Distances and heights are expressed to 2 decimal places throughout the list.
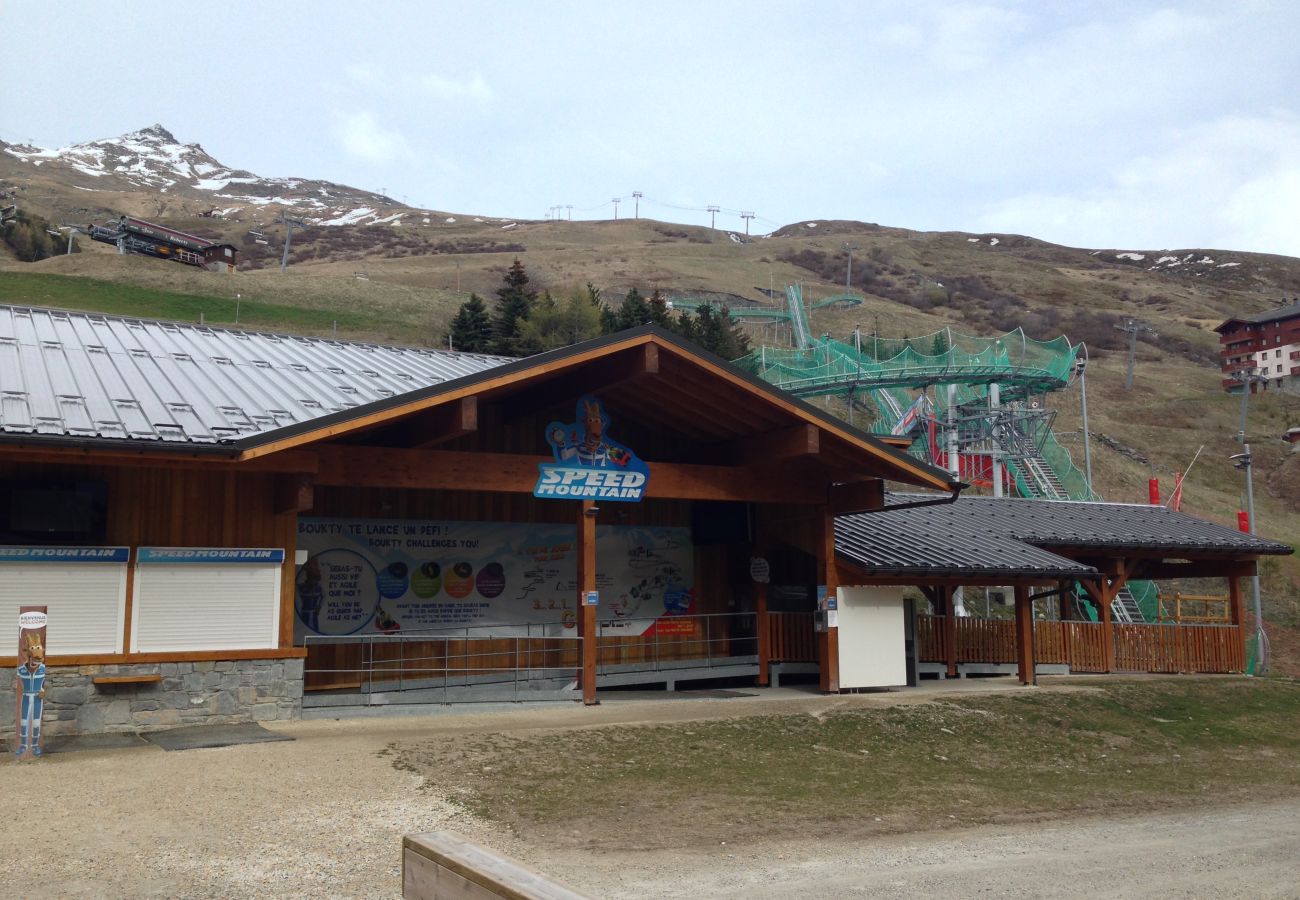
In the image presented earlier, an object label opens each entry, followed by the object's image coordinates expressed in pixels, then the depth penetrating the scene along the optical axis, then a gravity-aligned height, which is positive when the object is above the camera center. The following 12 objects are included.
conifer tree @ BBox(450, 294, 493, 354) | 54.69 +12.60
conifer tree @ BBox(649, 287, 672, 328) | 55.67 +13.84
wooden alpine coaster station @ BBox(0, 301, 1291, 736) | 12.93 +0.86
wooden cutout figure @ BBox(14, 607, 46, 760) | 11.17 -0.95
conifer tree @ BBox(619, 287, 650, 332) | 53.70 +13.48
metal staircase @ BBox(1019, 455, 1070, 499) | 40.13 +4.01
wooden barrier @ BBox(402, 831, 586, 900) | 4.09 -1.04
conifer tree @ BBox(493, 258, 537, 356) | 54.52 +13.77
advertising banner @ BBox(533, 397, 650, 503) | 16.47 +1.91
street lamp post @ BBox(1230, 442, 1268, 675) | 26.64 +0.31
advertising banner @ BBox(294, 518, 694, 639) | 16.88 +0.26
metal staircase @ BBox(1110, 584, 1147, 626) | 30.78 -0.38
